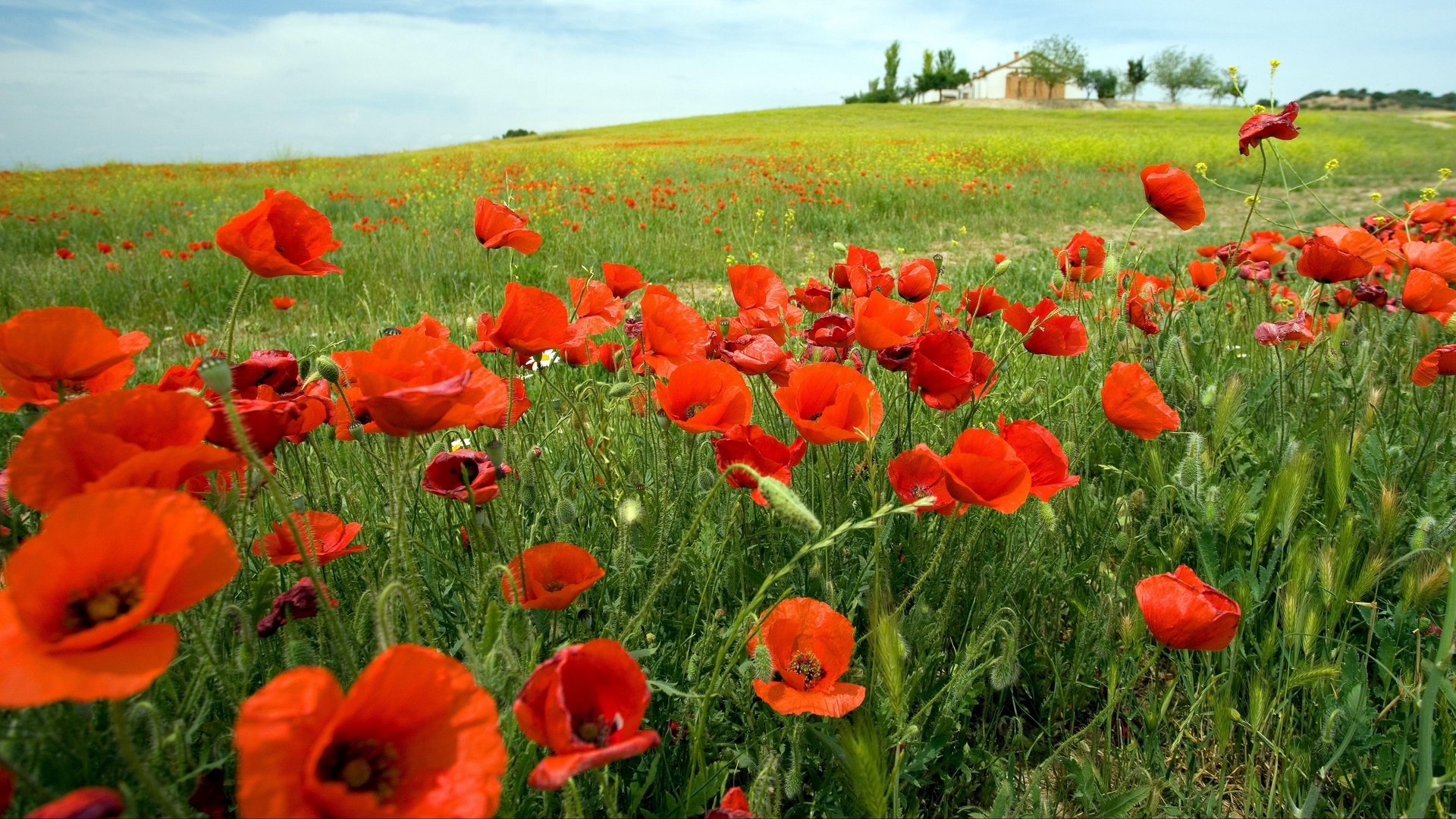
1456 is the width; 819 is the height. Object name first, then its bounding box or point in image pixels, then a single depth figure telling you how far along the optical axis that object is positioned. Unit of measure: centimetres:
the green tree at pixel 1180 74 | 6862
